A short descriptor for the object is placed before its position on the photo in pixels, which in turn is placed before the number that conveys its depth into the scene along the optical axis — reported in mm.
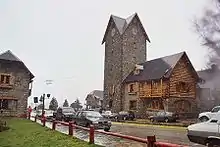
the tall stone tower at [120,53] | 54688
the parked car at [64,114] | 33875
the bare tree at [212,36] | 40125
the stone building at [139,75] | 43969
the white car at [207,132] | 11047
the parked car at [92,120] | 24047
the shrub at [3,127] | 24119
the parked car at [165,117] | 36594
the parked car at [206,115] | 23297
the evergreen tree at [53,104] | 90675
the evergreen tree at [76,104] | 92656
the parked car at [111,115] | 45438
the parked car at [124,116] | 44588
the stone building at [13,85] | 40094
